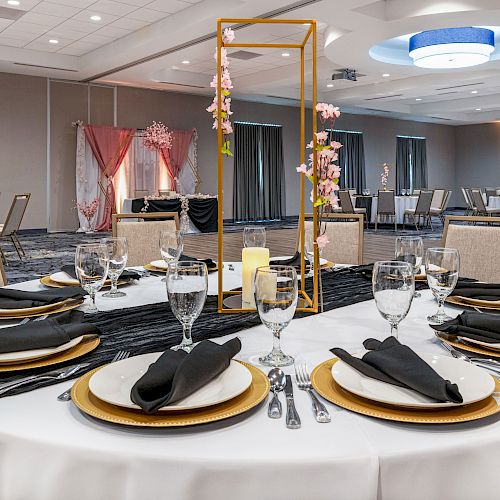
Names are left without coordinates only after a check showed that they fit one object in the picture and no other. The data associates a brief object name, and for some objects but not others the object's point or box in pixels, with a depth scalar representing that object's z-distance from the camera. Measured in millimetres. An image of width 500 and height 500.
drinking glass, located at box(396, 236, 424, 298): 1841
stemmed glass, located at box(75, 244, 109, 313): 1560
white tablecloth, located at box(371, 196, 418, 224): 12510
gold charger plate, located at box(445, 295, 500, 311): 1668
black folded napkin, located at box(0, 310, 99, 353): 1169
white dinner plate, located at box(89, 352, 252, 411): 927
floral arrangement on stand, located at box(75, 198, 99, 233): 11984
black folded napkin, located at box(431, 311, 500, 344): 1270
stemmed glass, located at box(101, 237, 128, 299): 1773
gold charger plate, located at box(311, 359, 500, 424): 887
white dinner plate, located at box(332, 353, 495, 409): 929
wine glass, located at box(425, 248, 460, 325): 1480
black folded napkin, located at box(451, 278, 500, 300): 1722
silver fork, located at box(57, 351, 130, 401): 1009
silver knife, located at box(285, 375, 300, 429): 898
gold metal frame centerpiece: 1573
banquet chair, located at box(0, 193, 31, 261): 7195
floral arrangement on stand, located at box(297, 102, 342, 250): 1498
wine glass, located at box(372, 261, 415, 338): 1184
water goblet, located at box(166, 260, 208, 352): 1166
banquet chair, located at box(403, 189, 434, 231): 11797
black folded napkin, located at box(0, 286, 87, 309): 1609
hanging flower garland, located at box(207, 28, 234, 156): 1666
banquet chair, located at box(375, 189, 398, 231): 11992
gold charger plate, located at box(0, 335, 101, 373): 1130
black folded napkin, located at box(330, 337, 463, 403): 910
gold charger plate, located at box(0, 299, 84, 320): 1578
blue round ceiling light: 8117
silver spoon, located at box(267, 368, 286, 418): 947
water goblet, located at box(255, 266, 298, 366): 1101
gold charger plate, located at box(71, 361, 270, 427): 878
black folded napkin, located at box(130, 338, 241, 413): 904
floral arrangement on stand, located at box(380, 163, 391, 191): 16700
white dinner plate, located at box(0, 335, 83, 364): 1131
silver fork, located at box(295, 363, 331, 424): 920
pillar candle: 1618
